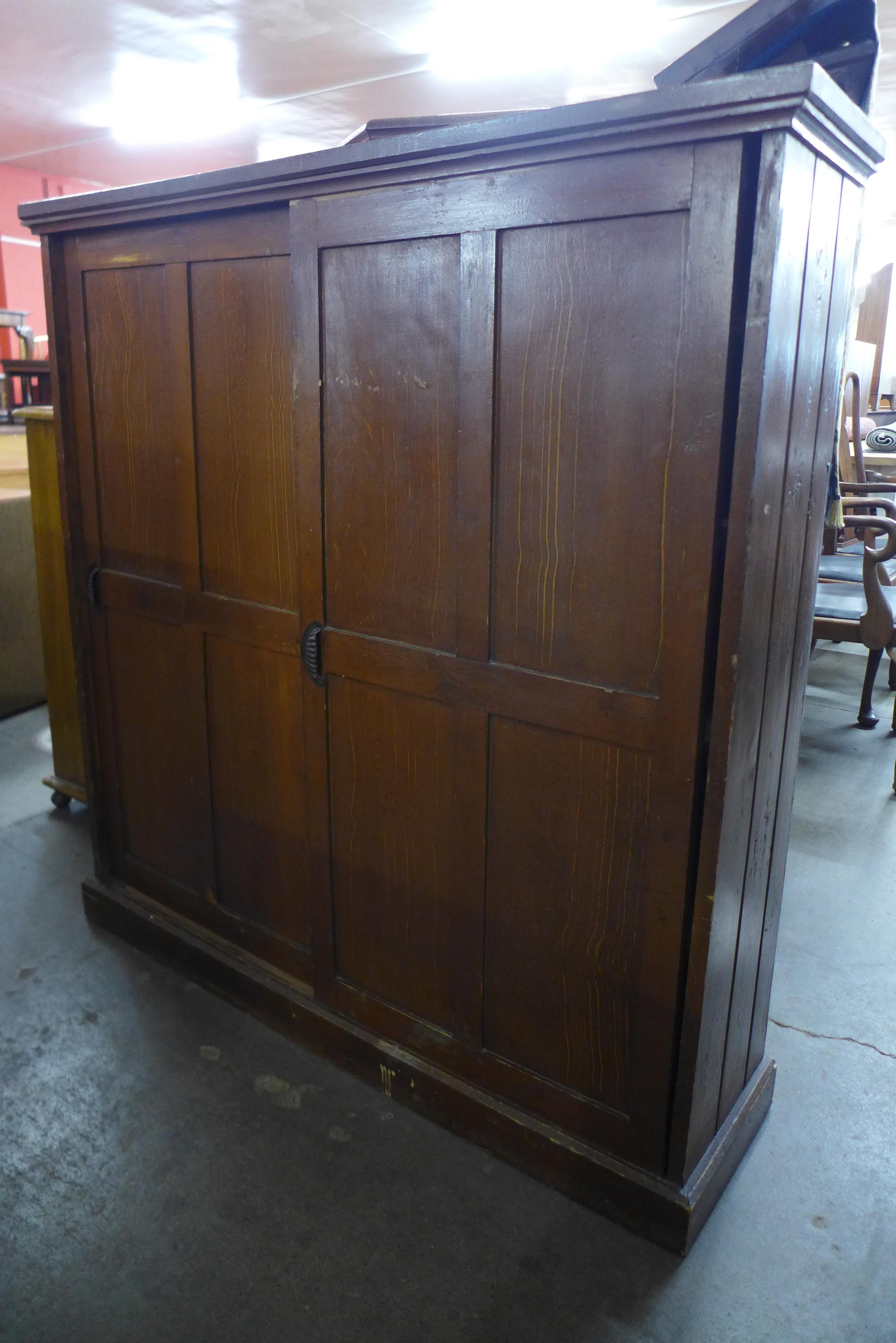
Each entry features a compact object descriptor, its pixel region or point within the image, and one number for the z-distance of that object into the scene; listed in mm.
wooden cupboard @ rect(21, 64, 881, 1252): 1203
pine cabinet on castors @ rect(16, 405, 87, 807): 2658
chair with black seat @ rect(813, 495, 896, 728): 2998
